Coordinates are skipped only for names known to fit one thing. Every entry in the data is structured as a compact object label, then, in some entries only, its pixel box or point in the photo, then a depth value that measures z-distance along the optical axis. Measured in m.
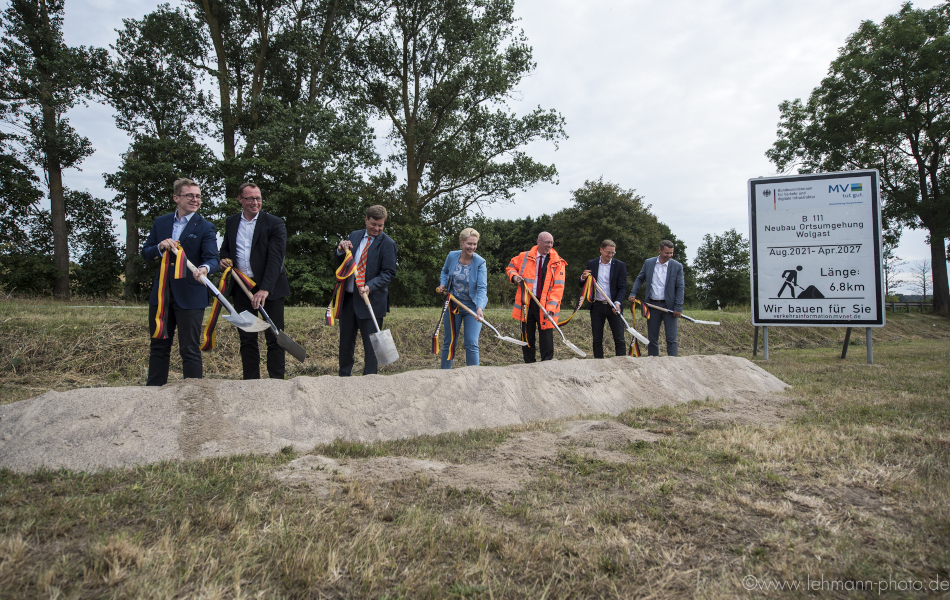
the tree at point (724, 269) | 42.12
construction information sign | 8.26
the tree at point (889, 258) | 25.45
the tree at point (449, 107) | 21.14
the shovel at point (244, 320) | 4.26
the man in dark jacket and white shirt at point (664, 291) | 7.12
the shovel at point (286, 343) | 4.54
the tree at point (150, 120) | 17.23
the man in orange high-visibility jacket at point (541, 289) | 6.42
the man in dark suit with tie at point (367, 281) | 5.05
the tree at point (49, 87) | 15.47
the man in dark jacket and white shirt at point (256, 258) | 4.64
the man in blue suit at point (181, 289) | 4.00
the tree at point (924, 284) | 31.74
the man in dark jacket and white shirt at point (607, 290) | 7.02
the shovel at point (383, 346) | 4.90
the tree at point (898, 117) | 21.66
